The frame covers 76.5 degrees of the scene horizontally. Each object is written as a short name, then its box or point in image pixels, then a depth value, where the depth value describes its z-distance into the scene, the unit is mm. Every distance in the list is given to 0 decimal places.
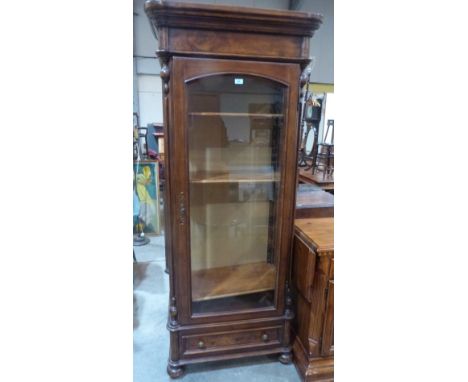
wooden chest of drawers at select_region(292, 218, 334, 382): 1287
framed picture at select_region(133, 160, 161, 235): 3135
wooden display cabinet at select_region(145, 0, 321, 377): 1147
